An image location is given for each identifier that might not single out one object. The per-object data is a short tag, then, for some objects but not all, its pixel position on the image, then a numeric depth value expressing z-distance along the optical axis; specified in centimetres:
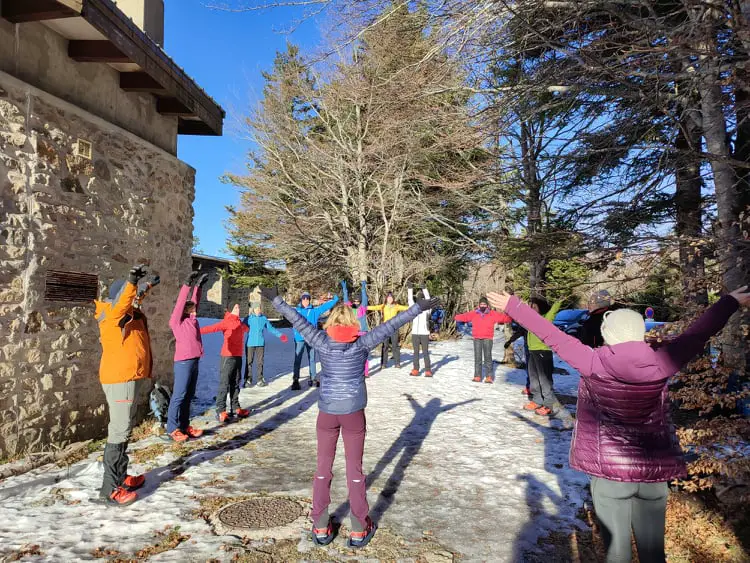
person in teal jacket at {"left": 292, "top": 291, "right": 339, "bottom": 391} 869
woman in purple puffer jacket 235
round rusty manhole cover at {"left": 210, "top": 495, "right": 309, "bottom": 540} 341
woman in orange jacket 380
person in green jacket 677
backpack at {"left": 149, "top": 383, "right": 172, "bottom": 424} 588
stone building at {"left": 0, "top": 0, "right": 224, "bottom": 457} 443
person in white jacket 1036
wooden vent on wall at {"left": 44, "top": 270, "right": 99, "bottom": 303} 484
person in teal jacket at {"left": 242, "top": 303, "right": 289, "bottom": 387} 870
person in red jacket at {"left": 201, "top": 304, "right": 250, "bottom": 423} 648
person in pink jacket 555
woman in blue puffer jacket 330
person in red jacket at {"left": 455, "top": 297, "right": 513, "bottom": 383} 930
